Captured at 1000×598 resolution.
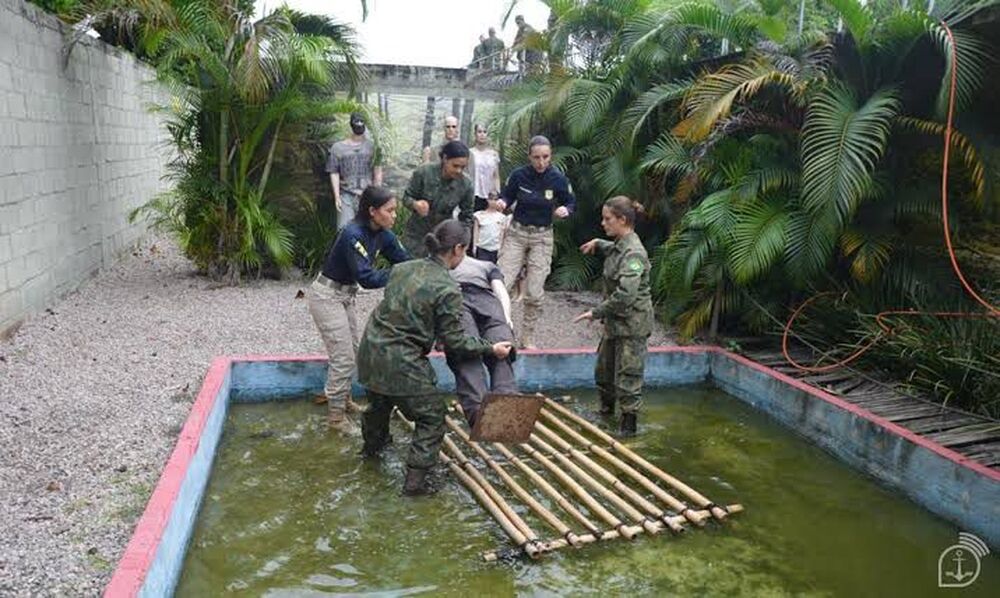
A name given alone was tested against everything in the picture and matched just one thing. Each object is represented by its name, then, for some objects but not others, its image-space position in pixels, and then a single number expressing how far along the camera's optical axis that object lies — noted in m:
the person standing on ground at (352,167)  8.57
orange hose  5.06
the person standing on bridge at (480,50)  13.61
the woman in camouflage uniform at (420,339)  4.04
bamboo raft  3.89
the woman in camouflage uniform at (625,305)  4.93
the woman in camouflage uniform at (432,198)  6.18
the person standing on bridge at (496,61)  11.24
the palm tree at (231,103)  7.59
